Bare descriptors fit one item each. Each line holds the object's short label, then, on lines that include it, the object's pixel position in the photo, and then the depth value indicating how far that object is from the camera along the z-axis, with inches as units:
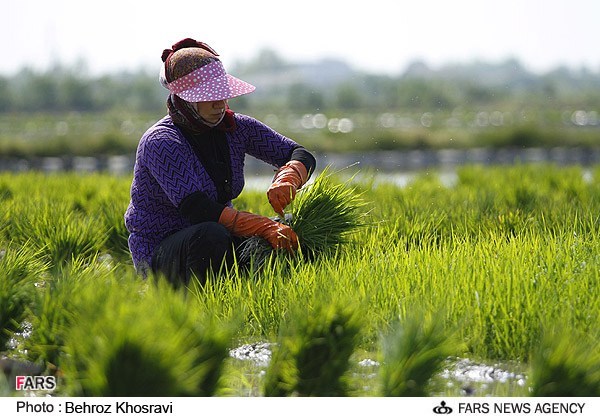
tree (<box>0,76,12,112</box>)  7686.9
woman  320.3
